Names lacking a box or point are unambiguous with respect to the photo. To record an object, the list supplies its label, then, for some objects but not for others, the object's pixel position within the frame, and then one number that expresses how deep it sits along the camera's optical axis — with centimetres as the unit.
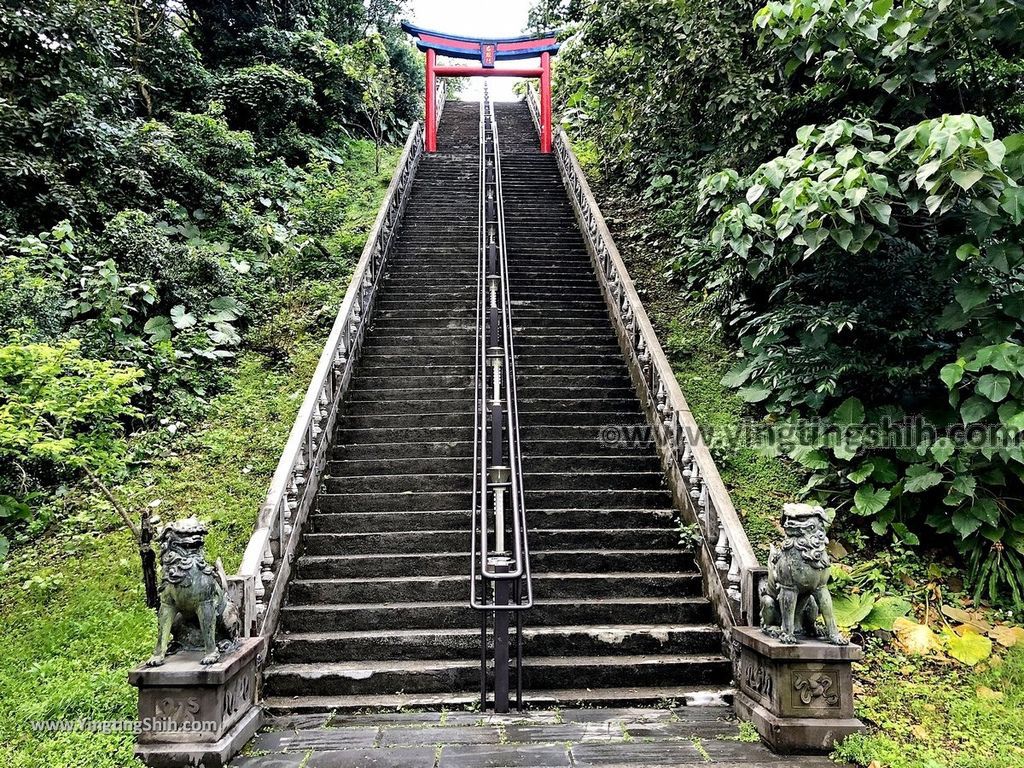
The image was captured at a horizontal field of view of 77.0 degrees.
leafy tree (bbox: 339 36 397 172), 1558
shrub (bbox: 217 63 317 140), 1459
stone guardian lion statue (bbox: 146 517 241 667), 381
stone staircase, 467
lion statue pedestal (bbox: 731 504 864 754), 379
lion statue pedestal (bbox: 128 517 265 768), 361
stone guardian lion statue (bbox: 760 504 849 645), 391
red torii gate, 1847
